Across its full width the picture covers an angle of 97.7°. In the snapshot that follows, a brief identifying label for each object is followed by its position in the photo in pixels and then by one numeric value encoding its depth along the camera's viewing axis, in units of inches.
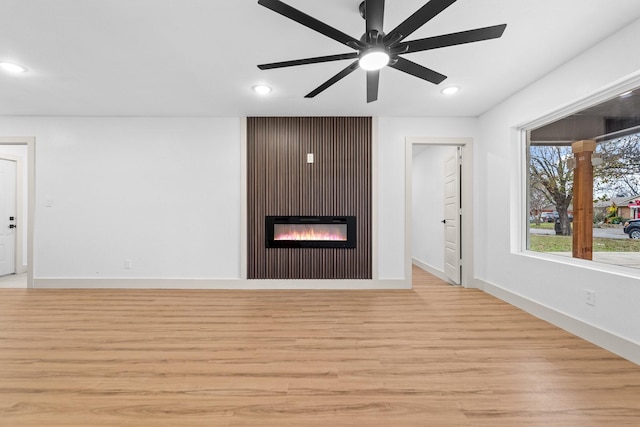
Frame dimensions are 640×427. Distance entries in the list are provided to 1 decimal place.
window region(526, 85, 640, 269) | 87.2
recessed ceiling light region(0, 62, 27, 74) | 101.6
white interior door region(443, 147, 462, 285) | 161.9
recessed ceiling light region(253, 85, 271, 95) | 118.5
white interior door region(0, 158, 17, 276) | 184.7
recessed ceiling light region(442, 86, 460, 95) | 120.1
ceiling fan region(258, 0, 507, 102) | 58.1
